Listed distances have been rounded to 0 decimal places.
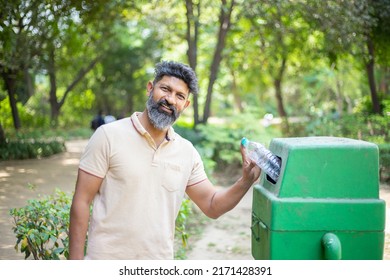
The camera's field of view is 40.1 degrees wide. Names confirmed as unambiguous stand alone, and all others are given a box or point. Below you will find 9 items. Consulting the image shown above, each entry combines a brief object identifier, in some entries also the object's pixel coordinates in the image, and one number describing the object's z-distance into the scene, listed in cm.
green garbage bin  252
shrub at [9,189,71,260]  345
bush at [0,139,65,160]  806
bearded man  246
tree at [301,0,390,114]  715
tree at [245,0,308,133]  1027
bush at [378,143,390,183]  534
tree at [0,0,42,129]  562
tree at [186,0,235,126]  1241
